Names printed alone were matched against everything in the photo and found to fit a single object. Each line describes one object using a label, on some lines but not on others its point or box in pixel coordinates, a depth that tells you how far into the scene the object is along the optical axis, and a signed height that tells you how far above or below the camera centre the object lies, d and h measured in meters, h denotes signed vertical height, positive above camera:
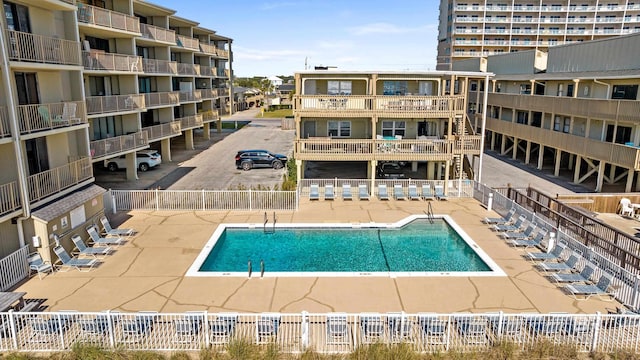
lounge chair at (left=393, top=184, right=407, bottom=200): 27.06 -5.97
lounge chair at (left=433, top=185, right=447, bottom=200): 26.80 -5.95
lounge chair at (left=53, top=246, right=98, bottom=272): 16.95 -6.41
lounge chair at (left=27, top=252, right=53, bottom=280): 16.12 -6.16
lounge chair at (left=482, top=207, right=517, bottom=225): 21.62 -6.21
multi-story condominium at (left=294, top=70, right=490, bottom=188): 27.28 -1.16
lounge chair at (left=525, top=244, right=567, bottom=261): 17.70 -6.57
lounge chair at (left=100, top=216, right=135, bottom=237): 20.42 -6.22
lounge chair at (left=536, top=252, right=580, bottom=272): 16.42 -6.44
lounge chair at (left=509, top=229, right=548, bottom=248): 19.08 -6.41
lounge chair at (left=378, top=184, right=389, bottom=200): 27.12 -5.95
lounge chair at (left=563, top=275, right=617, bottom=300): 14.67 -6.56
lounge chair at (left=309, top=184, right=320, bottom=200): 26.70 -5.82
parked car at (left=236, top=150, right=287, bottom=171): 35.50 -5.15
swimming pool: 17.52 -6.88
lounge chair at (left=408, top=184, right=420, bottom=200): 26.84 -5.90
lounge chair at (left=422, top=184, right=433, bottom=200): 26.88 -5.94
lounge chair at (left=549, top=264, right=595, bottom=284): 15.52 -6.49
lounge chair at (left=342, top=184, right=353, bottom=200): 26.81 -5.91
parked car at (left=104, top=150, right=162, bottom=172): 33.94 -4.97
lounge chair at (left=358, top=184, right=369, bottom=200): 26.83 -5.89
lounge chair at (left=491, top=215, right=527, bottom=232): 20.84 -6.29
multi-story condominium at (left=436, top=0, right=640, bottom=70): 68.94 +11.64
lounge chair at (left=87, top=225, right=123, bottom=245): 19.26 -6.27
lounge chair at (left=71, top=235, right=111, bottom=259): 18.08 -6.31
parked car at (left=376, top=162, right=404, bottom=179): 31.28 -5.52
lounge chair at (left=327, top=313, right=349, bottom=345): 11.58 -6.15
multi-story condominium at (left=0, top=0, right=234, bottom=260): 16.16 -0.40
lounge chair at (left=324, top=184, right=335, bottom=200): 26.80 -5.89
